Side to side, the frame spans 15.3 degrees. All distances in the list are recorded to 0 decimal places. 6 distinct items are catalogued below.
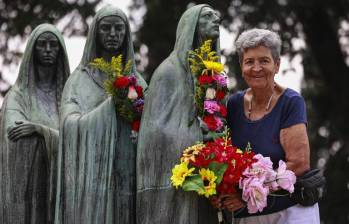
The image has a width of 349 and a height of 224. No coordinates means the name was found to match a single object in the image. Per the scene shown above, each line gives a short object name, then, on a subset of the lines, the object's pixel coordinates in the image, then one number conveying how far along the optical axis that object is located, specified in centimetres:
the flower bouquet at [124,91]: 1178
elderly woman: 1126
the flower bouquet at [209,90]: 1138
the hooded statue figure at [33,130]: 1322
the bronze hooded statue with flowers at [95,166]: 1183
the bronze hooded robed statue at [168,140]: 1130
